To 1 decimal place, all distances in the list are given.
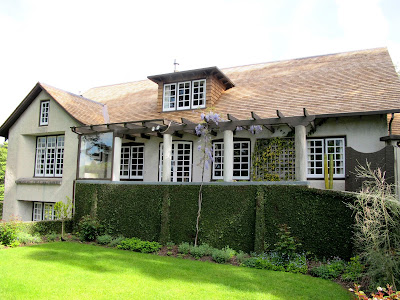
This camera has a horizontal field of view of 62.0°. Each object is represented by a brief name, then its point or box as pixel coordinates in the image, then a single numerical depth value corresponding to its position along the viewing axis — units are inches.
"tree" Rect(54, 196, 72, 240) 564.1
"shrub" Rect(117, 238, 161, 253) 475.8
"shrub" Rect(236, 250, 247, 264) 411.8
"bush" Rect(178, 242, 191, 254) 456.8
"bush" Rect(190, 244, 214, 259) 438.9
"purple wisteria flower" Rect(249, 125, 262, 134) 529.7
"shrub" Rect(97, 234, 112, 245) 524.1
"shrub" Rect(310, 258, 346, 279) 347.9
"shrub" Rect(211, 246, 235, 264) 414.9
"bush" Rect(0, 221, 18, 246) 506.6
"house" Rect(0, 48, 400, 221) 527.2
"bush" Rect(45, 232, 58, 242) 560.1
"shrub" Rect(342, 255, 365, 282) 327.6
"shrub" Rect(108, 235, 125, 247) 510.2
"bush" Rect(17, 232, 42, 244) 526.5
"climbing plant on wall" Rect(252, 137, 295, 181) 562.4
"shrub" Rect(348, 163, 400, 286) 287.0
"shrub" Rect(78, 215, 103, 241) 549.0
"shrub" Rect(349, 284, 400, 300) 226.0
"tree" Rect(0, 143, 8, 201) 1432.1
